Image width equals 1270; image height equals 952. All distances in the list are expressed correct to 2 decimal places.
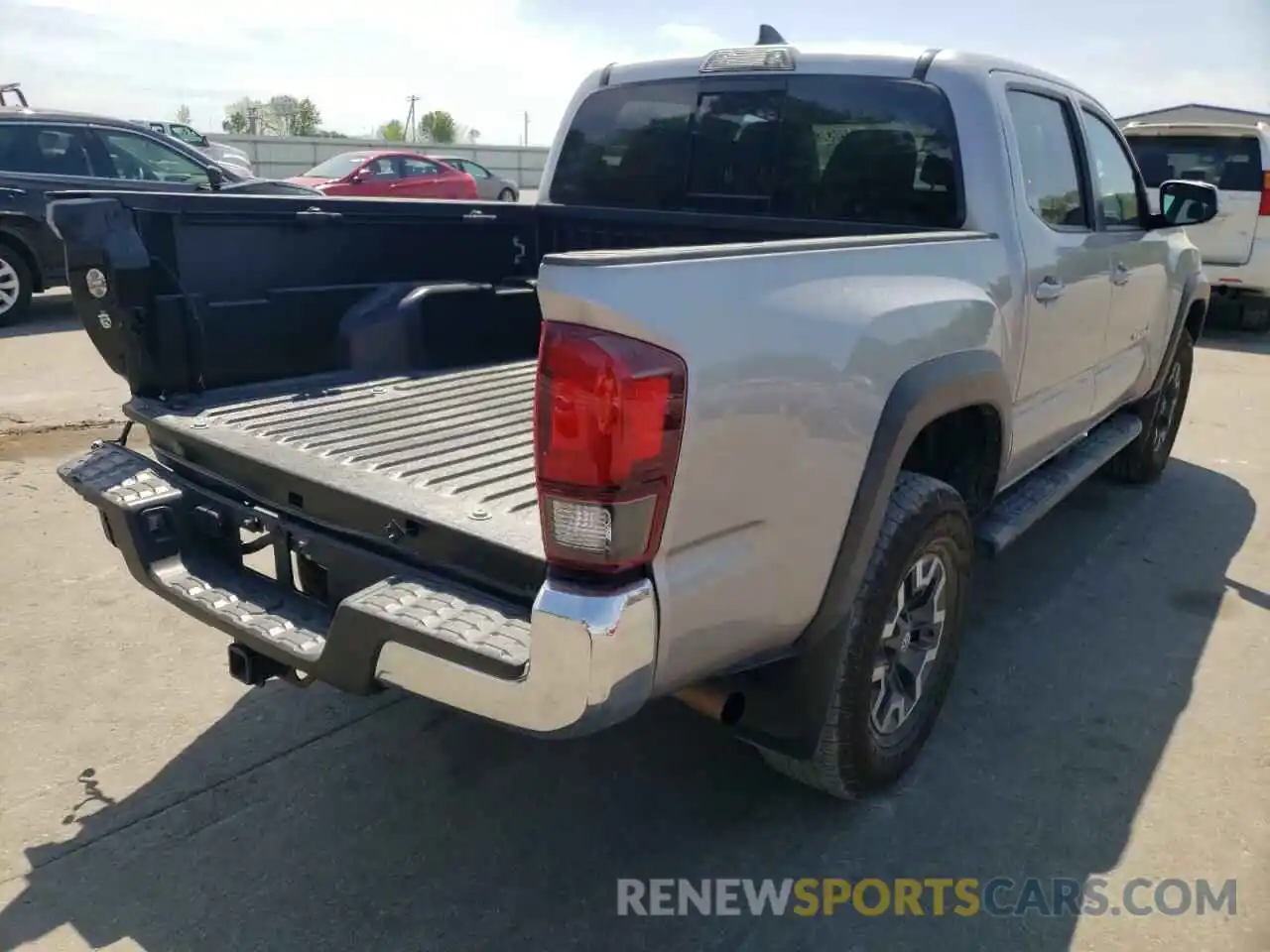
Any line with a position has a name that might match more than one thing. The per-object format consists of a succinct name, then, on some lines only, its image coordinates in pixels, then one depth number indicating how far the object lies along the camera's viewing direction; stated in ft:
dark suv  31.89
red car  58.75
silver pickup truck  6.59
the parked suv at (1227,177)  34.12
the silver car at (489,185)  75.10
